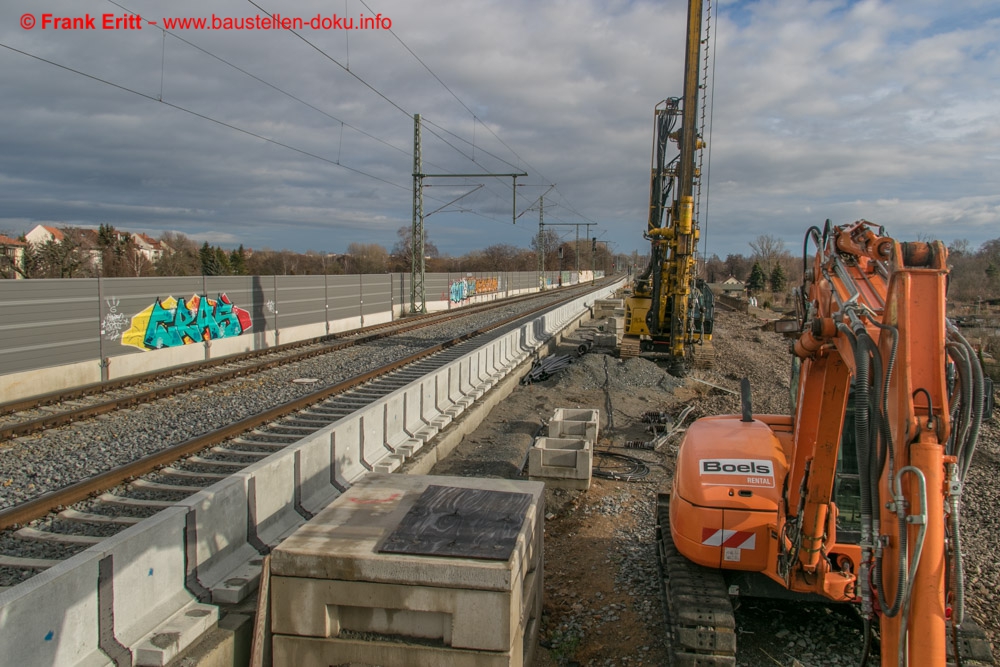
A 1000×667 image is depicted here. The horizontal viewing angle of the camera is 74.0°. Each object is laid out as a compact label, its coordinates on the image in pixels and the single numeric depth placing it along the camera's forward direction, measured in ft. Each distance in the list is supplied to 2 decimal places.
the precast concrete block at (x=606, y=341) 74.67
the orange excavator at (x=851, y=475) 9.04
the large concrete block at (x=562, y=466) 29.63
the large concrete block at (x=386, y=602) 12.52
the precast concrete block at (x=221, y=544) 14.46
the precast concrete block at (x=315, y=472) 19.97
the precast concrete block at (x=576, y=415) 37.06
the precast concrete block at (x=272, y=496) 17.10
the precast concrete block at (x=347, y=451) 22.76
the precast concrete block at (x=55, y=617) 10.13
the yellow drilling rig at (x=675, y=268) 58.80
